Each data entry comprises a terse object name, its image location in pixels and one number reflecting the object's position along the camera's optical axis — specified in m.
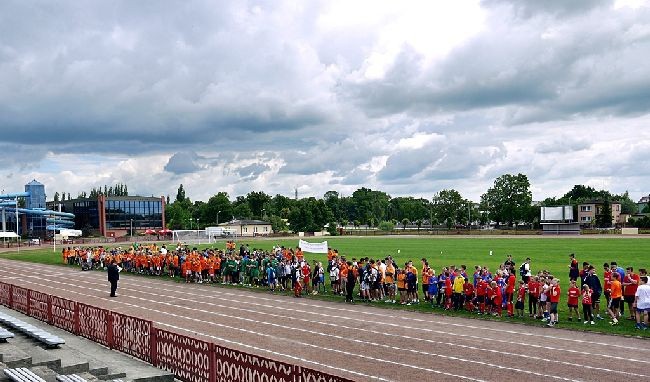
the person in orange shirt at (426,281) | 24.27
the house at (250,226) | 124.61
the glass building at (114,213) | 115.62
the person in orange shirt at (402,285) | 24.58
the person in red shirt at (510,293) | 21.03
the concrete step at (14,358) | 11.49
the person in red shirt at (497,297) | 21.06
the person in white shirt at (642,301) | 17.95
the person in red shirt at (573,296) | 19.61
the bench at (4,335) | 13.78
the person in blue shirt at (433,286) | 23.83
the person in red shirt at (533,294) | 20.30
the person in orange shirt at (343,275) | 26.82
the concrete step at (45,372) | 10.90
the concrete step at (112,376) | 11.79
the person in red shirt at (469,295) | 22.19
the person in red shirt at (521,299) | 20.47
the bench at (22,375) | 10.31
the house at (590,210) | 139.75
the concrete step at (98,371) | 11.91
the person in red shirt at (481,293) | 21.47
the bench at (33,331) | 14.01
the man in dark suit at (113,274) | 28.11
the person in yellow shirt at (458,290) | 22.36
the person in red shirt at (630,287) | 19.62
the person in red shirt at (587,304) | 18.95
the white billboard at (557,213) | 93.19
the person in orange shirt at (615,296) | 19.38
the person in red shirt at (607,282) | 19.84
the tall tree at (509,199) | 127.69
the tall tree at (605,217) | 109.77
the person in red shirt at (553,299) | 18.89
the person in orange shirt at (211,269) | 34.00
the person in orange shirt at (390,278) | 25.61
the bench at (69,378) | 10.28
